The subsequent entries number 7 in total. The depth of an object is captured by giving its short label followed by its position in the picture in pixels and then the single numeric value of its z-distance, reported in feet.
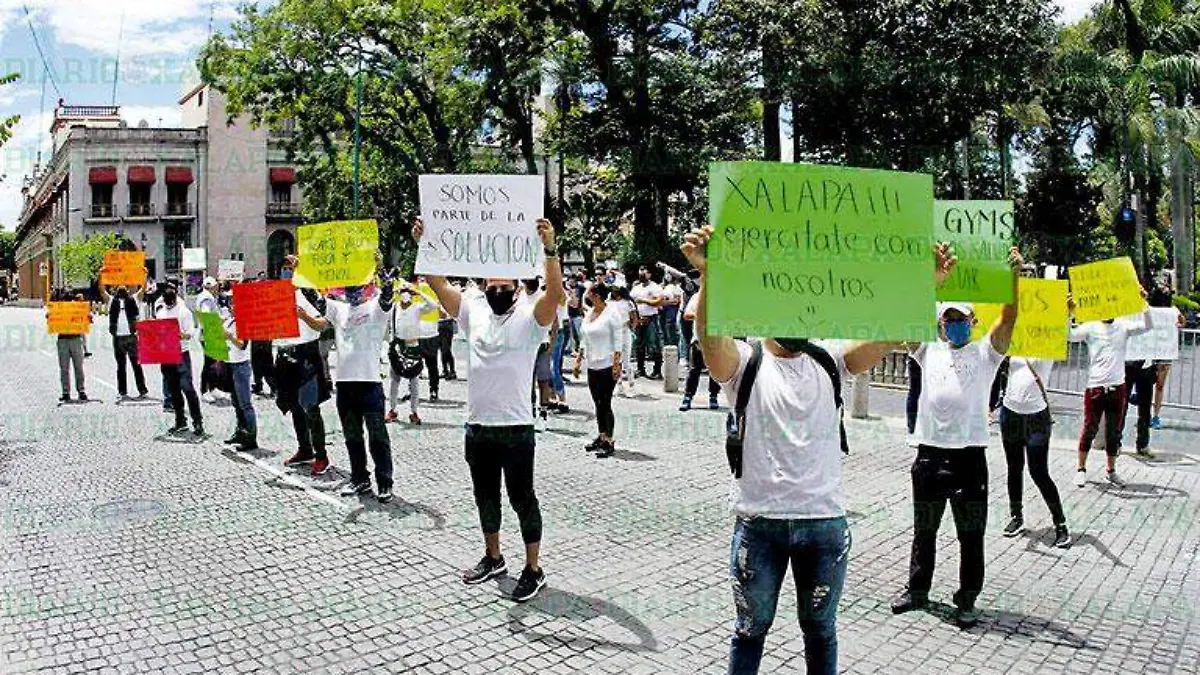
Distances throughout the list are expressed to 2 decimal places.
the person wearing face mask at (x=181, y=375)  38.22
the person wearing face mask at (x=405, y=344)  39.42
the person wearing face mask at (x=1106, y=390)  29.32
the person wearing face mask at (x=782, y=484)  12.05
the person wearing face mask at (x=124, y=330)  48.21
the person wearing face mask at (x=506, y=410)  19.24
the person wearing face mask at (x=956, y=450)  18.04
